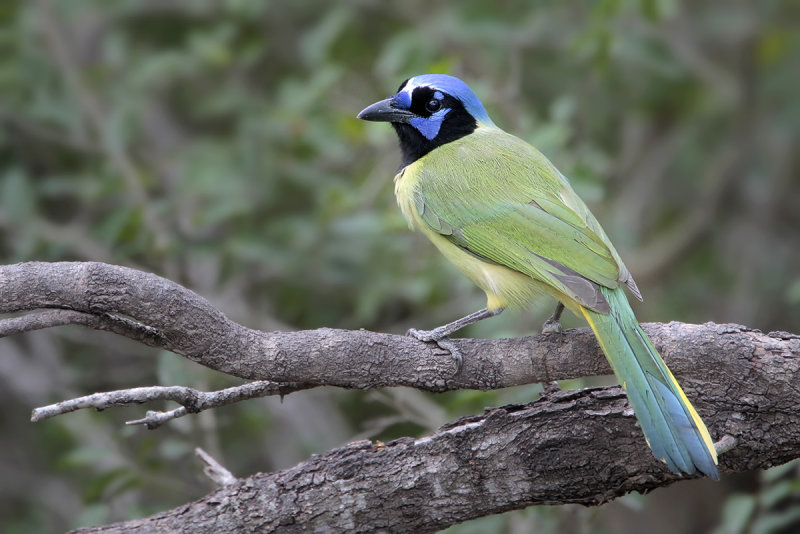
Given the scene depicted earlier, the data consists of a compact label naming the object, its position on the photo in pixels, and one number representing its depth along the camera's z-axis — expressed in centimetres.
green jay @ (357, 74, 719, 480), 587
